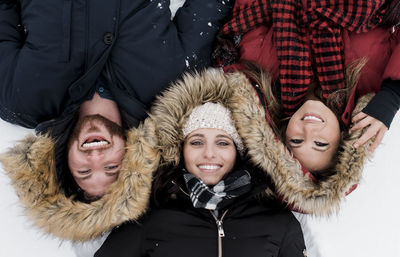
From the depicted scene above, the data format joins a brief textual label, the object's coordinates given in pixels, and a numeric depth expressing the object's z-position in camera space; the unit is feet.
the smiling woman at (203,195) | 4.78
